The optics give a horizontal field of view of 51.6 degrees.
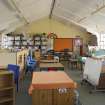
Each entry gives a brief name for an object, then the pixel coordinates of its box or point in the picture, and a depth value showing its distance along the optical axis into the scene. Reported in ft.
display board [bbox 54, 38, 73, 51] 27.89
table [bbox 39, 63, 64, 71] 12.03
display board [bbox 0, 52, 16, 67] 11.78
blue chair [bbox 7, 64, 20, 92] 9.76
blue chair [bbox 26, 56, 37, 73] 15.10
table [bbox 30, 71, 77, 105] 6.36
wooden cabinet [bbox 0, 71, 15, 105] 7.75
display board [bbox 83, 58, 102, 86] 10.73
